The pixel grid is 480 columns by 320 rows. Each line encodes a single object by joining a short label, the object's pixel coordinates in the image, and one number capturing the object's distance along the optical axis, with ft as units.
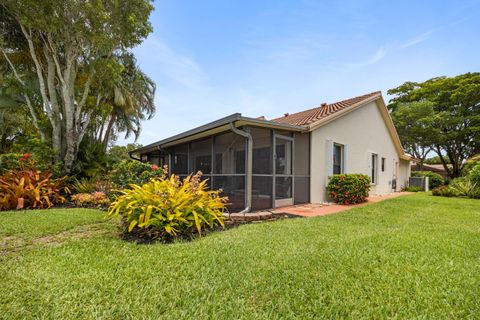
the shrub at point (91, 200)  25.65
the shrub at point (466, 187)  34.63
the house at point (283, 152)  22.94
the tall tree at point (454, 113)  67.21
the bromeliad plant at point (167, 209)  13.56
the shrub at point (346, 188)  27.84
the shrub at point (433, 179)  63.46
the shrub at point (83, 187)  29.32
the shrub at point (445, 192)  37.07
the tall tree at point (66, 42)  27.61
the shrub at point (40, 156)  27.81
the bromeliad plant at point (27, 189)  23.07
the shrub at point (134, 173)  22.40
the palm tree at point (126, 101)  40.51
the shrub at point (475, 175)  35.99
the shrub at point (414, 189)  52.30
